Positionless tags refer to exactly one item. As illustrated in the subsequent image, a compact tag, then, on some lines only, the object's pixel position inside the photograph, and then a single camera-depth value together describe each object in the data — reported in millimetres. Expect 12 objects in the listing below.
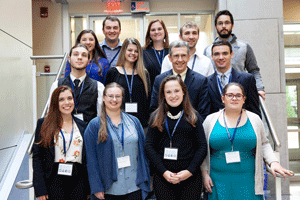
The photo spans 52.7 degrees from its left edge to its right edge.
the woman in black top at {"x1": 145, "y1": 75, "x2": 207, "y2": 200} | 2506
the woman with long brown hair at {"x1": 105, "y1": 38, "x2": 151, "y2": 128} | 3195
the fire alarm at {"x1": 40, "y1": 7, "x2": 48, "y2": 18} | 7844
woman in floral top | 2537
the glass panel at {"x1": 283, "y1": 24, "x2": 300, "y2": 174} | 6676
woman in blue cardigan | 2557
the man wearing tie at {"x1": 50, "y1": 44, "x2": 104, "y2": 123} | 2955
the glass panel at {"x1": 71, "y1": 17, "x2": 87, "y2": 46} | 7971
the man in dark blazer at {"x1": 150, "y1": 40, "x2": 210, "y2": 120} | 3010
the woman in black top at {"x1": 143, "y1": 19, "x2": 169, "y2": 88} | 3719
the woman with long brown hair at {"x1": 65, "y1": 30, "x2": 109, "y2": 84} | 3463
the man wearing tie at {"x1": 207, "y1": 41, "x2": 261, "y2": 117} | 3020
